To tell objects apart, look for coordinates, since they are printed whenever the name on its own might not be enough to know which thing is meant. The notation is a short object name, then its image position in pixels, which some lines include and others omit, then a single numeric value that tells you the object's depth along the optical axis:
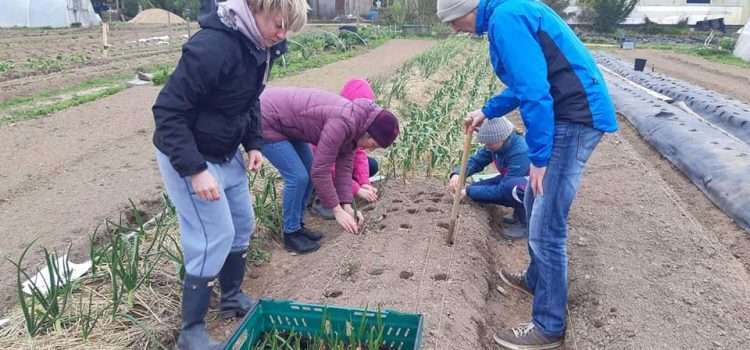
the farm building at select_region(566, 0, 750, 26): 27.45
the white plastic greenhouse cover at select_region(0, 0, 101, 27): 22.70
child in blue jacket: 3.29
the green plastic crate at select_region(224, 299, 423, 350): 2.06
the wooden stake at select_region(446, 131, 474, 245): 2.95
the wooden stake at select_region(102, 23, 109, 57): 13.70
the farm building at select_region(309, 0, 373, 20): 34.69
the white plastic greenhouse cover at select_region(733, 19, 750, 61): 15.85
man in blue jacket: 2.04
